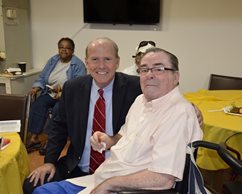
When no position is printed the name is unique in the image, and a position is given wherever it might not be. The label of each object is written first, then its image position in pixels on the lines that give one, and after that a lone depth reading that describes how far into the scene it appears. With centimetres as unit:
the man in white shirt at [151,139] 124
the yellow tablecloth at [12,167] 135
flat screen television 359
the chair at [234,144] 194
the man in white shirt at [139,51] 287
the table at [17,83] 362
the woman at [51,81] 354
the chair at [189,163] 112
